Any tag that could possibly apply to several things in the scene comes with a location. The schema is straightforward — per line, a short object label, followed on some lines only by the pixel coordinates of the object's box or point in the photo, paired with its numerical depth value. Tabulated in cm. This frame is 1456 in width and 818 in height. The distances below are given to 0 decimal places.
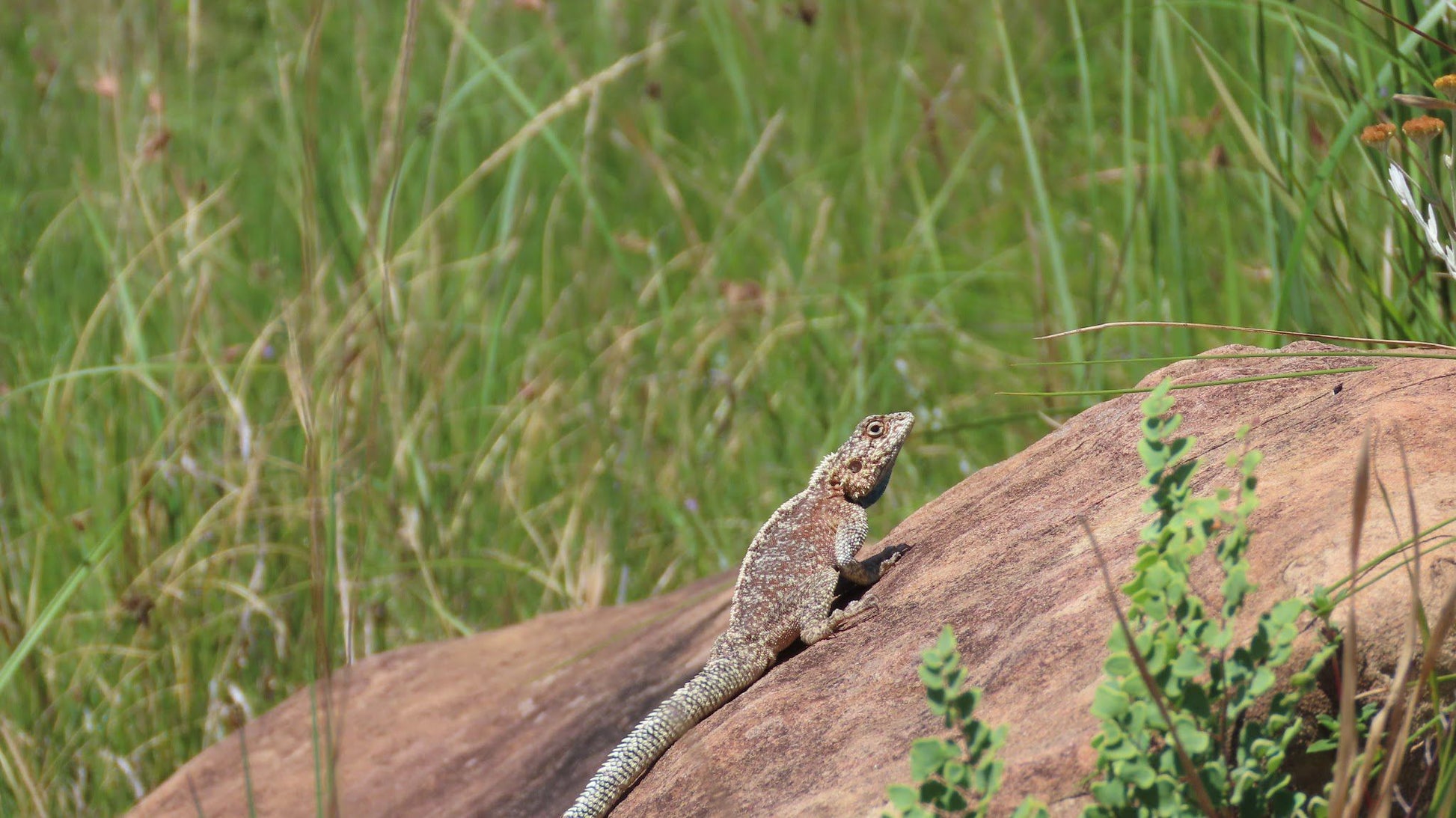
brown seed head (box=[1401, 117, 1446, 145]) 464
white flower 473
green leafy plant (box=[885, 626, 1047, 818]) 322
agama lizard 578
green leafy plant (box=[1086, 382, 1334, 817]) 336
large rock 422
